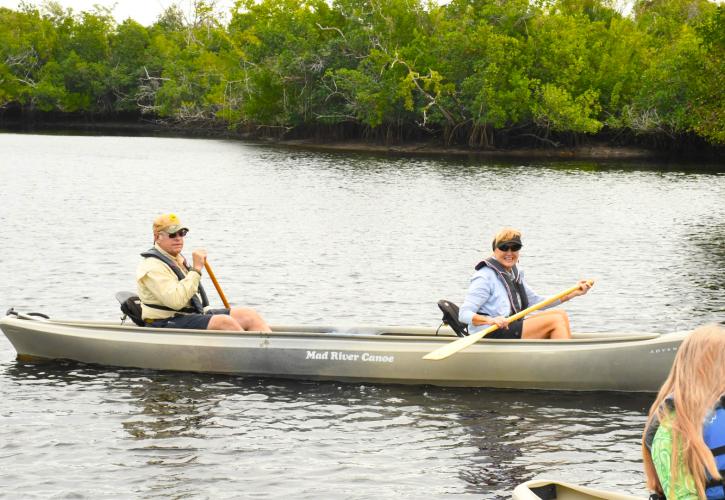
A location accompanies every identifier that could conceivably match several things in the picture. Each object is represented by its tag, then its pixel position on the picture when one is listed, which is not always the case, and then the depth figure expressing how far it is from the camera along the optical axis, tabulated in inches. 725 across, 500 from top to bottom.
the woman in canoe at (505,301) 438.3
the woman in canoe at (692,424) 171.2
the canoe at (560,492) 229.3
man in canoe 456.1
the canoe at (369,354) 450.0
